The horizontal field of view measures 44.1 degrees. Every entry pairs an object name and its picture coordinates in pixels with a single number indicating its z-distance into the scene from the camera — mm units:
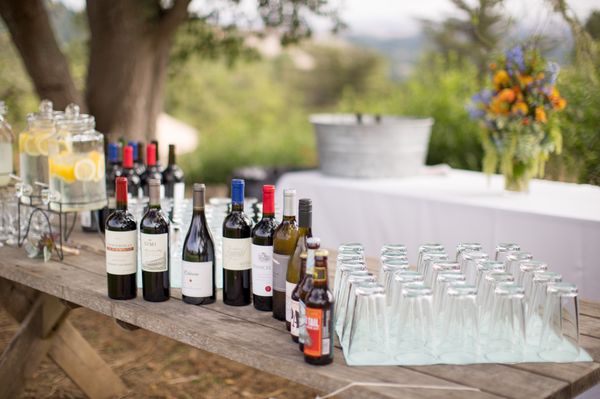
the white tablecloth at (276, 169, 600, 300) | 2979
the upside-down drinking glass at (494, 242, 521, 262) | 1790
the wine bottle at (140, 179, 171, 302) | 1846
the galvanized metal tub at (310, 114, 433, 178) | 3648
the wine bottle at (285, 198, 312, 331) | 1672
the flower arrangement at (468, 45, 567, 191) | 3297
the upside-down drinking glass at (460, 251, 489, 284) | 1706
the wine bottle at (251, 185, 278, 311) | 1751
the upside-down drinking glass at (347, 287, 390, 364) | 1492
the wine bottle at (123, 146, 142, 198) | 2621
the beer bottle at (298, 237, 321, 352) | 1502
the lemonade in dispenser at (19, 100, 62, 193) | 2617
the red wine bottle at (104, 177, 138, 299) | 1870
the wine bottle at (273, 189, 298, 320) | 1744
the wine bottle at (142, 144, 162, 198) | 2516
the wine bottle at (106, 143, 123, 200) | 2658
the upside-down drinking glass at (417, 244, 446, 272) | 1758
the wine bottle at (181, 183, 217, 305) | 1870
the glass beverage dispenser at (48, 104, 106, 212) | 2428
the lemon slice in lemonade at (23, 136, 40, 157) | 2623
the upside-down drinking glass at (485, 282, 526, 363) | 1504
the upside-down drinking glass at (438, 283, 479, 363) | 1486
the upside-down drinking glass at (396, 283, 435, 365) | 1480
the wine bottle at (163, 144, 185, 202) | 2676
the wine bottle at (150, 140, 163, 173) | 2654
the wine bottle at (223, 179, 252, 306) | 1808
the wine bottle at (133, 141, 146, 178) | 2723
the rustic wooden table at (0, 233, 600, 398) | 1444
